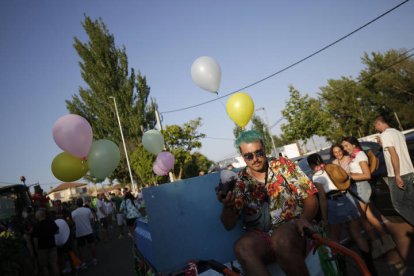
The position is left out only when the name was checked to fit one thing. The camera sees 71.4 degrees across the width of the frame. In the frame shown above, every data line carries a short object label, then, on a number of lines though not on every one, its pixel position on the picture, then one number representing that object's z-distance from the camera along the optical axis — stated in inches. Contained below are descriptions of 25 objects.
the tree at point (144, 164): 844.0
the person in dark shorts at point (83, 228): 320.2
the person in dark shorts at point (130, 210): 335.0
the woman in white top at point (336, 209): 141.7
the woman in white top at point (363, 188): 149.3
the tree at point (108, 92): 1004.6
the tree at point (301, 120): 845.2
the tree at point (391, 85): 1204.5
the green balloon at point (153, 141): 305.6
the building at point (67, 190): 3020.2
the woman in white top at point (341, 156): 160.0
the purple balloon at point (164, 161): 360.5
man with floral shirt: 79.5
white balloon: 250.1
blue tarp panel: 90.7
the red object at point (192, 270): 83.2
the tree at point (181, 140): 971.3
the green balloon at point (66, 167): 171.8
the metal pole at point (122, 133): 913.4
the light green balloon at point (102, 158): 181.5
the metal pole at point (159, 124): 671.4
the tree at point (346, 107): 1368.1
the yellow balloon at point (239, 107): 245.0
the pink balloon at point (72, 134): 165.8
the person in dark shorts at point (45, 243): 239.6
